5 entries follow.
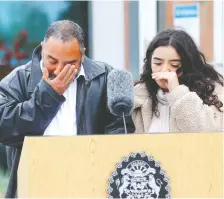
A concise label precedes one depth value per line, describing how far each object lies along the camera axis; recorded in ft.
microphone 23.86
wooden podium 21.40
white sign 42.39
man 24.49
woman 26.48
